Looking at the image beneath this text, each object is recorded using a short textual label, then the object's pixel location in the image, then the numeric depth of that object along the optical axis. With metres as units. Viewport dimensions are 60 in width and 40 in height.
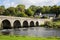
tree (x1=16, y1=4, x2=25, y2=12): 86.34
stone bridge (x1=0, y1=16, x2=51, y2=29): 40.92
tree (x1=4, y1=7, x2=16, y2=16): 72.28
